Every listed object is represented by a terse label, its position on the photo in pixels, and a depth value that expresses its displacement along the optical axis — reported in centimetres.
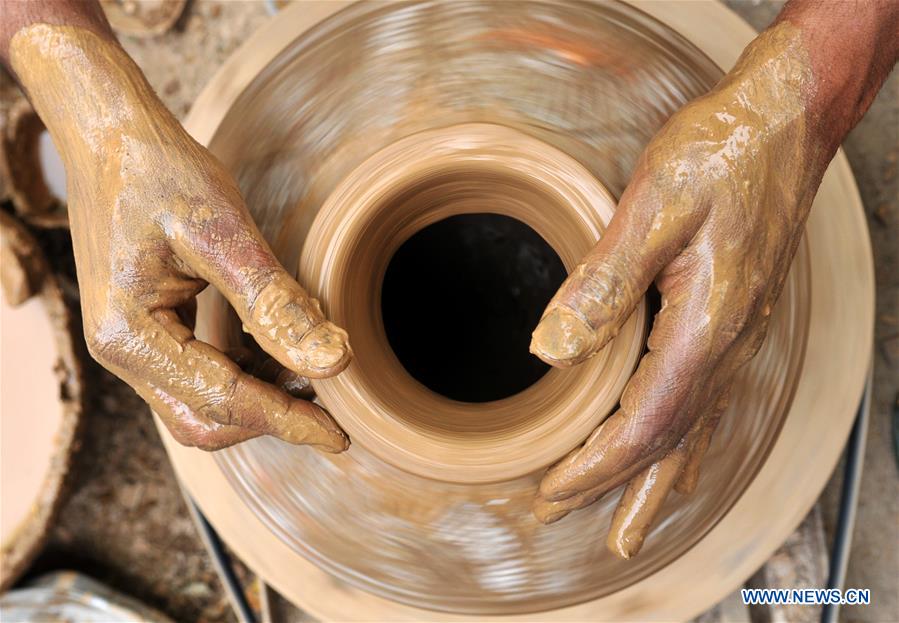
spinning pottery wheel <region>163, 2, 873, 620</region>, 60
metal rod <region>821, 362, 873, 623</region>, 75
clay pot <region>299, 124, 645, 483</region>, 59
